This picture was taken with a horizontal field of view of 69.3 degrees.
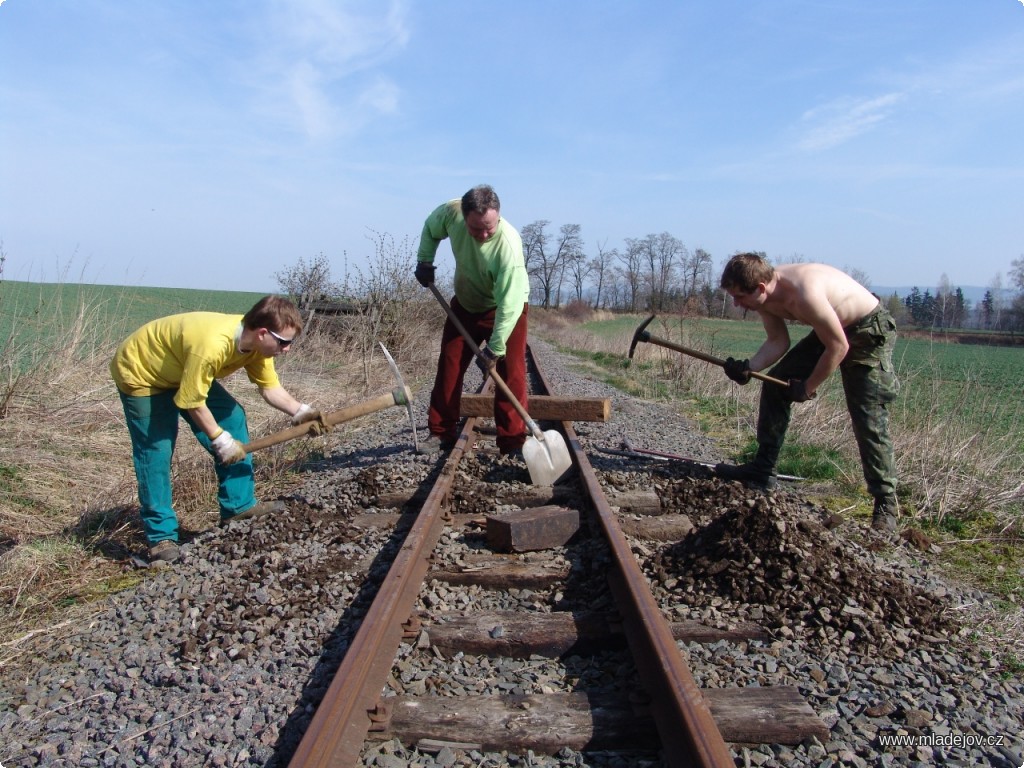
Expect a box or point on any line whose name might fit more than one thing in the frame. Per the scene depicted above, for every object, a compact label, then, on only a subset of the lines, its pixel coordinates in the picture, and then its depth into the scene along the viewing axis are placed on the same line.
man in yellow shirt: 4.05
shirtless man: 4.84
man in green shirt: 5.61
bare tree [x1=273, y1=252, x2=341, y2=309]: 14.67
